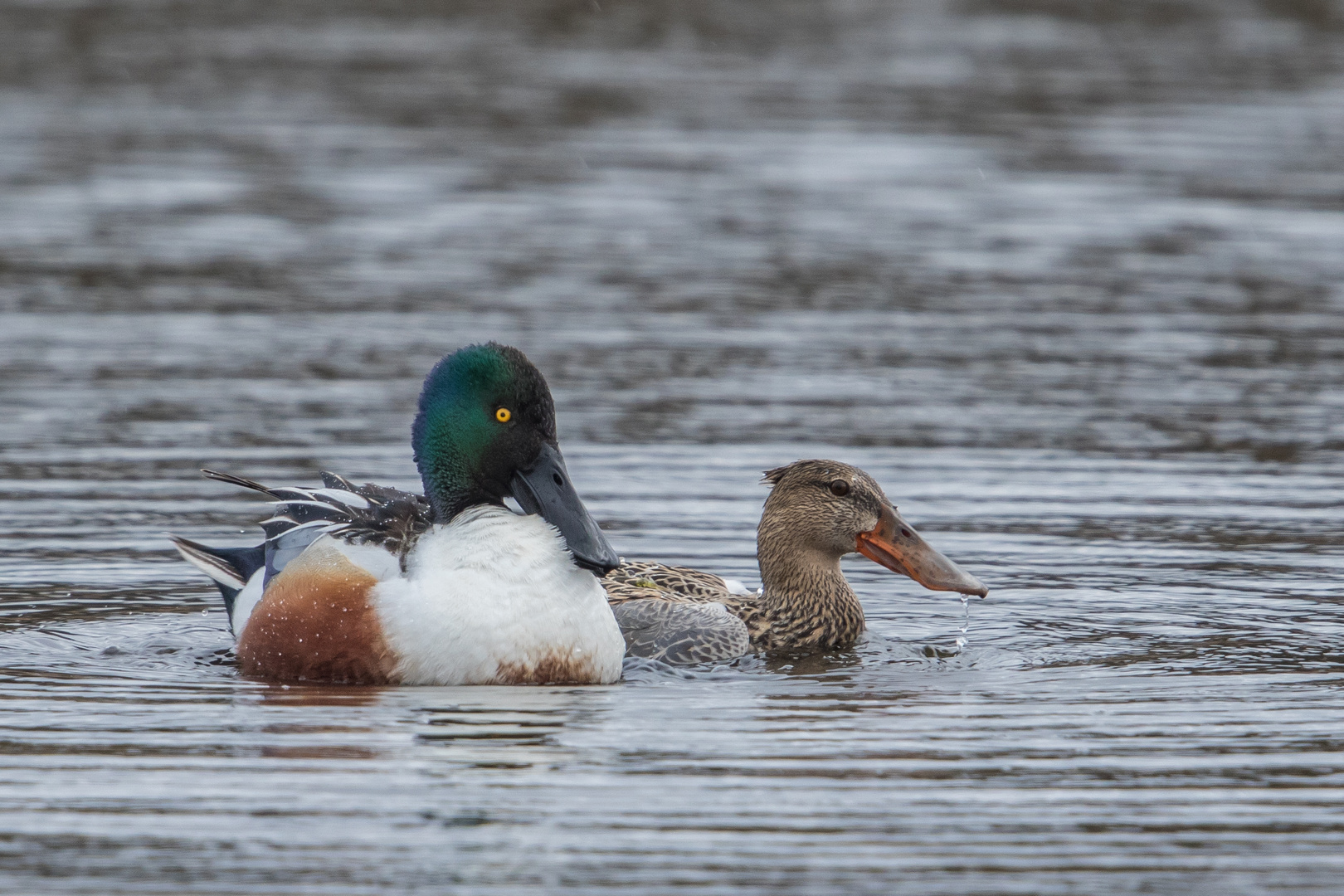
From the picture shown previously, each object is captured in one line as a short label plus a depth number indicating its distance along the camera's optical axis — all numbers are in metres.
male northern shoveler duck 16.80
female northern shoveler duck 19.23
